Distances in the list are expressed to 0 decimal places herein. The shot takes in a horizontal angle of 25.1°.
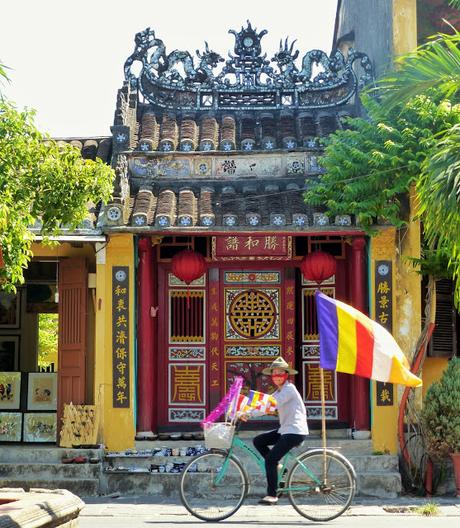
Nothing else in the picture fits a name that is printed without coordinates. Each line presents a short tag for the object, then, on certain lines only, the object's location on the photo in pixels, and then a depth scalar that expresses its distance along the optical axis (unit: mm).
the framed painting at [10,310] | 18562
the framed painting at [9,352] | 19078
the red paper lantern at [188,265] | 14633
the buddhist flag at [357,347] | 10602
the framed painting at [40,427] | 15102
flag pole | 10586
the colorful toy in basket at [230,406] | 10773
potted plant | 13188
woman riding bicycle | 10656
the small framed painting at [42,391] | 15516
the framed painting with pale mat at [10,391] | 15727
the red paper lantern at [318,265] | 14625
